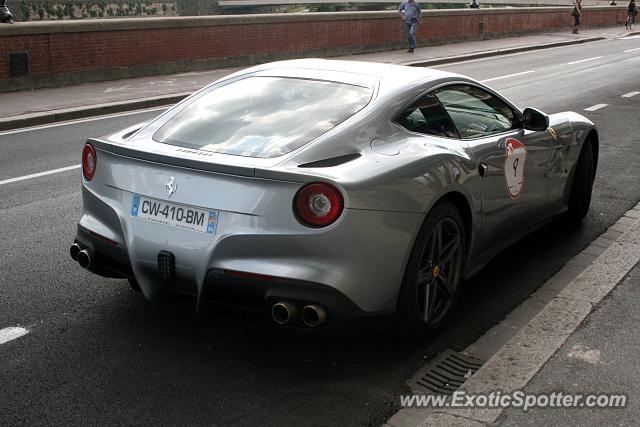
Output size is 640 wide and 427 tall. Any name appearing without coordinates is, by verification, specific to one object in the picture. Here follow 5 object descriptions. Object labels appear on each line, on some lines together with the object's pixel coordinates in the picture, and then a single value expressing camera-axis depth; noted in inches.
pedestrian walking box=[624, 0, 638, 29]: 1969.7
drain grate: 159.5
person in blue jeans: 1082.7
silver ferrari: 152.8
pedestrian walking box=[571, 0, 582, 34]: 1676.9
